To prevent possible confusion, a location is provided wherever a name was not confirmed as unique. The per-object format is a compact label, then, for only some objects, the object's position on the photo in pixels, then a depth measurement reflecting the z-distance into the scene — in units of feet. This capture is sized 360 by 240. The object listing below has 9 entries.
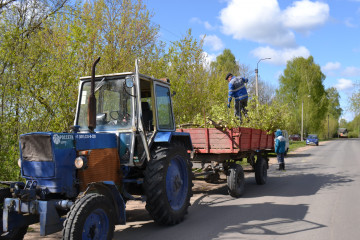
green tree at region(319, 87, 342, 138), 280.35
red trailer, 27.63
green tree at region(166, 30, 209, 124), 43.19
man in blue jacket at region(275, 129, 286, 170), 44.55
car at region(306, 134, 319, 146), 139.33
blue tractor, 13.89
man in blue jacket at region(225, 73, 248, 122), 35.01
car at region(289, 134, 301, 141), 195.21
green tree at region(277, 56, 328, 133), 195.31
